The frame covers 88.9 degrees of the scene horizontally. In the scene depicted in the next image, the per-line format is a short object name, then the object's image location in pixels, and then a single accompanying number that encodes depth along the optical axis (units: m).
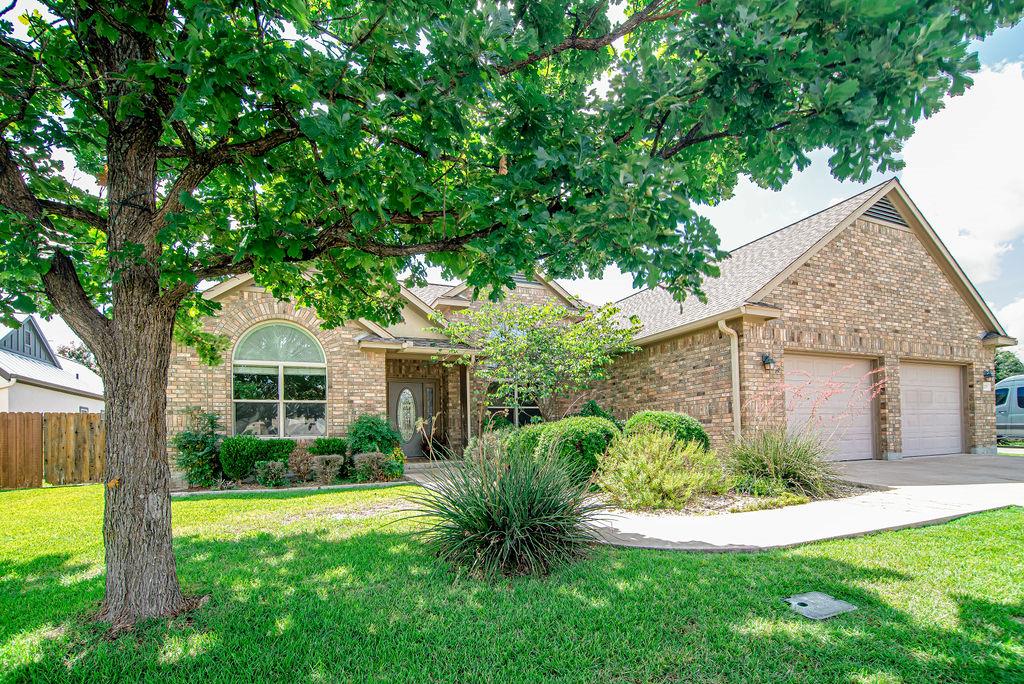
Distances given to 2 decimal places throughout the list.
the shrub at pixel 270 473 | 10.12
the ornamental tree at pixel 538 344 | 11.74
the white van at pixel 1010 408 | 17.88
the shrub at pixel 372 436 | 11.10
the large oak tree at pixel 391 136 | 2.71
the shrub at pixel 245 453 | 10.28
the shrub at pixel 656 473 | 6.92
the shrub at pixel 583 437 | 7.88
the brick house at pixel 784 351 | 10.55
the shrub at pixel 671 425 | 8.27
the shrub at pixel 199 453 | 10.15
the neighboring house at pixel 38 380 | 18.05
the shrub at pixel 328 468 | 10.48
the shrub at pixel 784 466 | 7.50
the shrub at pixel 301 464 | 10.49
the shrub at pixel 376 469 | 10.77
